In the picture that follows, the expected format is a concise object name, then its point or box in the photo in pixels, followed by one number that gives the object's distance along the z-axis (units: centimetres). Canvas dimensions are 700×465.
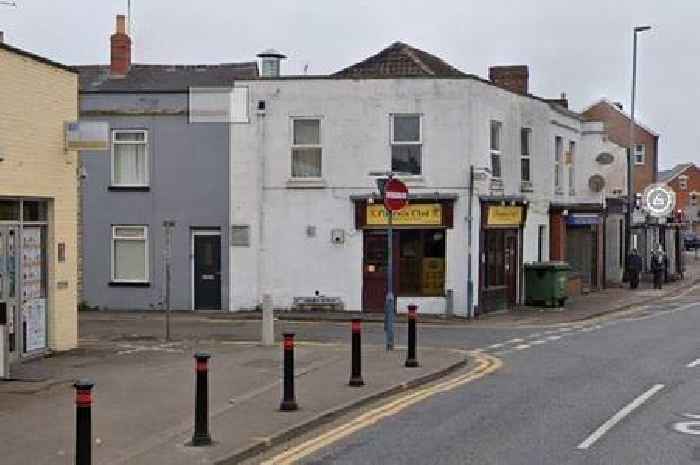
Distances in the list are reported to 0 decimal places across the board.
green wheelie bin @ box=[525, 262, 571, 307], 3253
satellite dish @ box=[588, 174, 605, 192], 3997
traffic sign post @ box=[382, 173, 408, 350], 1877
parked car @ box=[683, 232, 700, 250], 9890
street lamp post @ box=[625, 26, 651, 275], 4316
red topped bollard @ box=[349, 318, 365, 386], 1466
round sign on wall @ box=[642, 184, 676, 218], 4716
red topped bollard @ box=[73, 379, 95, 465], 836
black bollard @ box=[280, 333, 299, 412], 1247
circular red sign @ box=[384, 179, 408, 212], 1881
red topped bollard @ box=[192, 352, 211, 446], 1041
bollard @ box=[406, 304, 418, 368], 1694
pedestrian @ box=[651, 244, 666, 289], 4391
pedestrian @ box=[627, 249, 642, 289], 4309
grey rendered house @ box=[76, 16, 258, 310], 3000
